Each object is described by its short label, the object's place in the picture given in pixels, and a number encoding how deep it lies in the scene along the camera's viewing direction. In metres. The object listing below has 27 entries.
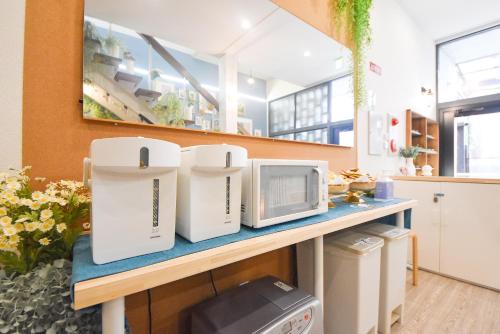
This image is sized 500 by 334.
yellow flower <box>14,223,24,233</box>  0.56
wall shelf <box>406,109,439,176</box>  2.99
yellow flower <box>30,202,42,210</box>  0.59
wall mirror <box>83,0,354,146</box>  0.95
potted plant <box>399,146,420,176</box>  2.80
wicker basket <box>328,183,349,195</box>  1.41
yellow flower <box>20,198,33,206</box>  0.58
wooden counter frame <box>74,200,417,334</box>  0.48
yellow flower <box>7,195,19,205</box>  0.57
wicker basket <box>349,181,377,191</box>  1.62
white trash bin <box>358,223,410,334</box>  1.36
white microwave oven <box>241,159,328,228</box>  0.86
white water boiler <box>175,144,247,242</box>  0.70
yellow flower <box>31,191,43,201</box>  0.61
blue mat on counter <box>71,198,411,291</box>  0.53
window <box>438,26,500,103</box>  3.39
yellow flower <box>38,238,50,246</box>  0.63
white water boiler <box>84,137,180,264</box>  0.54
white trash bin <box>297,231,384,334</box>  1.16
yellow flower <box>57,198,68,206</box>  0.63
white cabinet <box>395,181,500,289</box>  1.97
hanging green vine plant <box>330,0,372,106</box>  2.06
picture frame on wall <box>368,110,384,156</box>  2.36
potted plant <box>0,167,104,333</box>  0.54
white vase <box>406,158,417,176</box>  2.86
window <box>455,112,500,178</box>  3.30
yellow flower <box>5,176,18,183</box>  0.61
